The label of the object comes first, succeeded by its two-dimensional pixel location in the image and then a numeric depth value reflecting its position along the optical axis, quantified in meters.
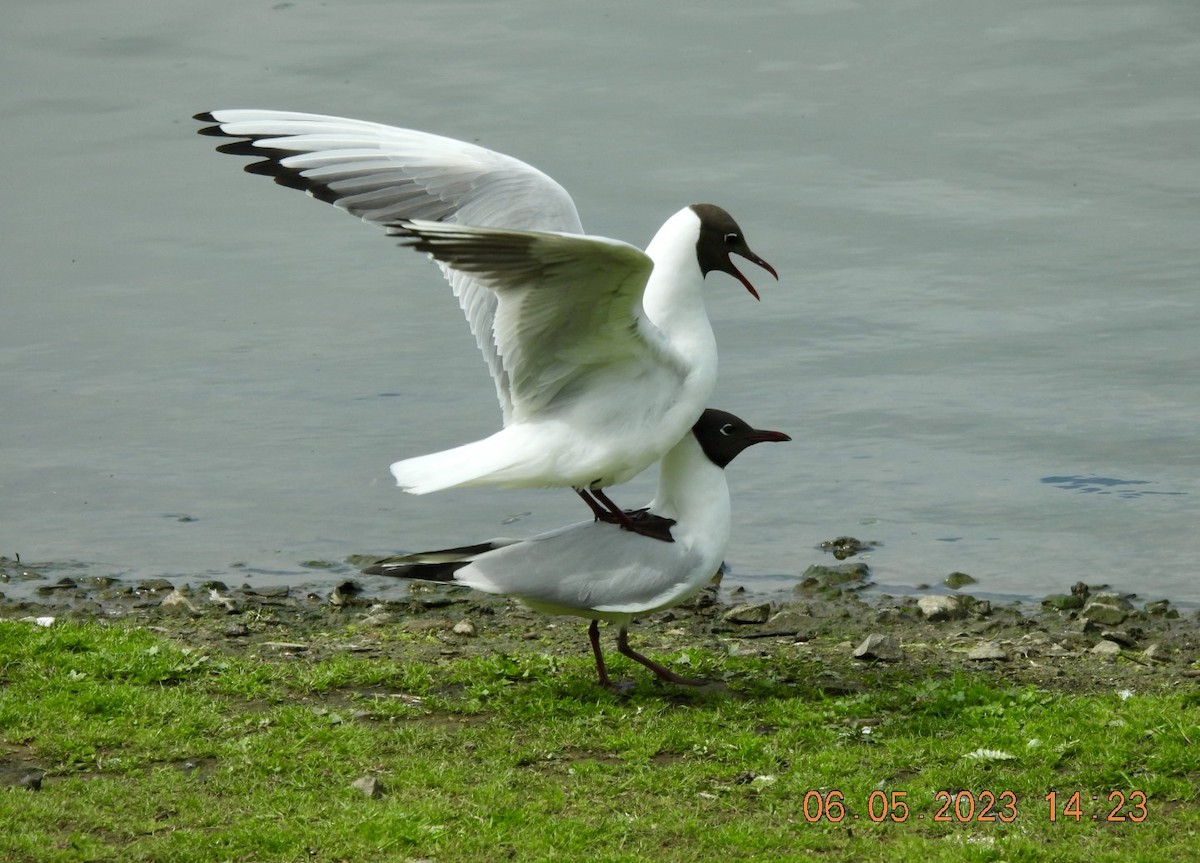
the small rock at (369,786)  10.82
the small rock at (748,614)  15.94
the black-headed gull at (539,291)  12.20
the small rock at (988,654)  14.24
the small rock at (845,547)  18.30
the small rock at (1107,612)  15.81
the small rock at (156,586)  17.42
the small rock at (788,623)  15.50
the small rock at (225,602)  16.27
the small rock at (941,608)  15.97
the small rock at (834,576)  17.31
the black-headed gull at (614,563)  13.05
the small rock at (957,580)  17.31
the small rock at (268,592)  17.20
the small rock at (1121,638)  15.08
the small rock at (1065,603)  16.52
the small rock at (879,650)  14.28
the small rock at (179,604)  16.27
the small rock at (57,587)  17.37
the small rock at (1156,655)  14.48
